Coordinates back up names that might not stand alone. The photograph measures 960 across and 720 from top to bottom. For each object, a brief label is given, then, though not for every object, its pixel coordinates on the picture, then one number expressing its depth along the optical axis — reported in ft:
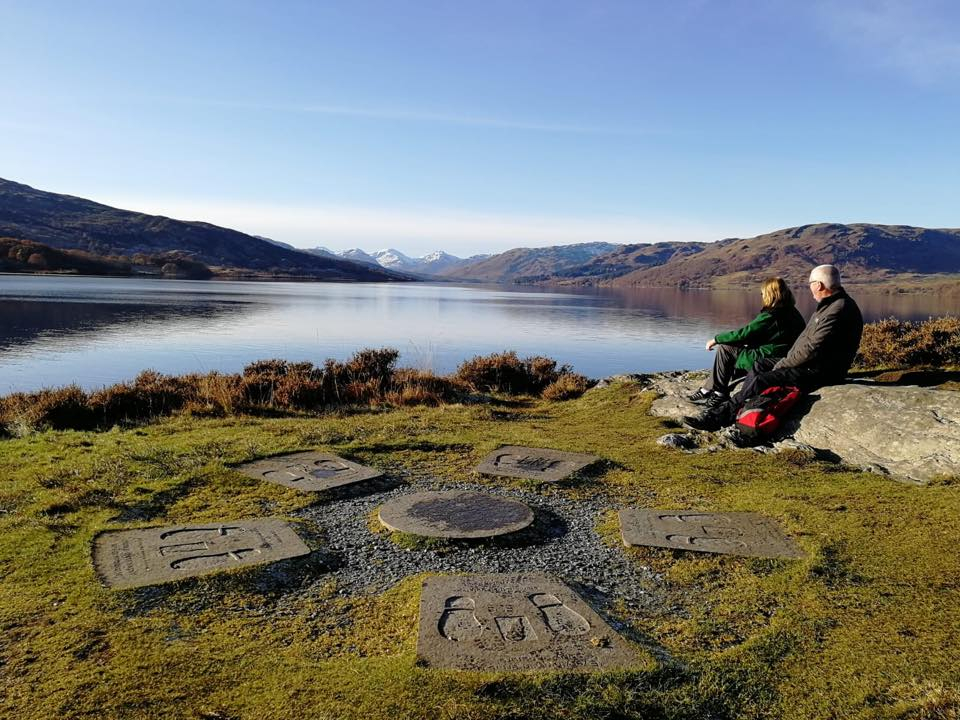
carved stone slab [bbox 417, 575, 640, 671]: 11.20
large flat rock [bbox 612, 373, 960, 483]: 21.49
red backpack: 26.78
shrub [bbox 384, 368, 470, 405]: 41.24
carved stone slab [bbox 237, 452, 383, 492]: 21.65
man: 25.75
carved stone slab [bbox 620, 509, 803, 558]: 16.44
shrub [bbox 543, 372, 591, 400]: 45.21
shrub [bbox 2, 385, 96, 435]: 32.32
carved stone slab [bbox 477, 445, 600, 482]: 23.27
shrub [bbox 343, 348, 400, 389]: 47.50
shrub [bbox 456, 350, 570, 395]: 49.85
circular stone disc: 17.56
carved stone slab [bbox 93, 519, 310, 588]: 14.39
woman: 29.76
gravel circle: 14.60
